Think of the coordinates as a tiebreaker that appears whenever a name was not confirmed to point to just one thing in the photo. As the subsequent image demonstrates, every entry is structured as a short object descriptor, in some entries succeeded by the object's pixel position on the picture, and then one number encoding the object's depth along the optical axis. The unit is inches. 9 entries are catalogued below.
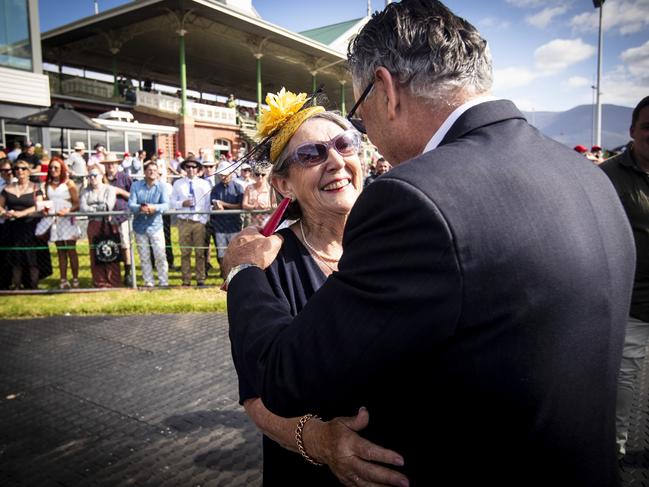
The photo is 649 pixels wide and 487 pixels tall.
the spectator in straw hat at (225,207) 335.9
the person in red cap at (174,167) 615.2
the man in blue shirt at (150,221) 321.1
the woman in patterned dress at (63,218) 323.9
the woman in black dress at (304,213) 69.5
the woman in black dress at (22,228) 316.8
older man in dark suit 36.8
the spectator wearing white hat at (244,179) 363.3
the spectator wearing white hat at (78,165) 455.0
